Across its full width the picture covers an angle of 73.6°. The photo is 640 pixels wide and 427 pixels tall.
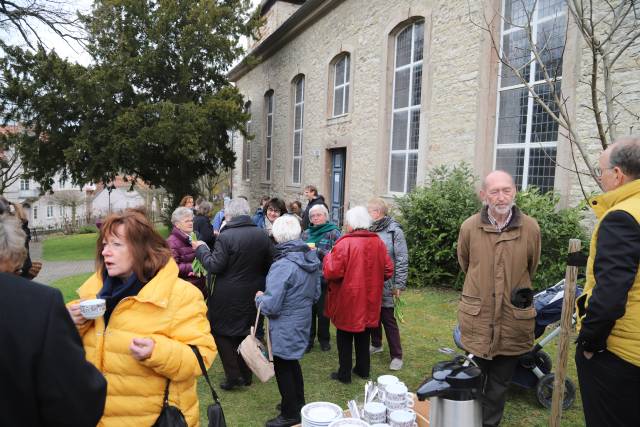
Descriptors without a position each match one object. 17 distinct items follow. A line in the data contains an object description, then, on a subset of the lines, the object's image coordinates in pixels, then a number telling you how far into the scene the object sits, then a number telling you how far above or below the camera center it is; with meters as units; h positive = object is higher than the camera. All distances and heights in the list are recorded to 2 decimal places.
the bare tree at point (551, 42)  6.34 +2.54
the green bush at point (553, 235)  6.36 -0.67
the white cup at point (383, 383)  2.26 -1.07
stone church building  7.62 +2.10
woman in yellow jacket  2.02 -0.73
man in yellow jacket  2.05 -0.56
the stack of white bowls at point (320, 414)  2.11 -1.17
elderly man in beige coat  3.06 -0.74
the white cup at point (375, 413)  2.09 -1.12
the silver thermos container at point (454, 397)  1.76 -0.87
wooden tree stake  2.84 -1.03
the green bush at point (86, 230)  31.23 -4.01
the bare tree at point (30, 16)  13.44 +5.07
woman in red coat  4.16 -0.96
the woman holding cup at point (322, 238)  4.98 -0.67
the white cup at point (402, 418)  2.01 -1.11
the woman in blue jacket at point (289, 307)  3.47 -1.03
